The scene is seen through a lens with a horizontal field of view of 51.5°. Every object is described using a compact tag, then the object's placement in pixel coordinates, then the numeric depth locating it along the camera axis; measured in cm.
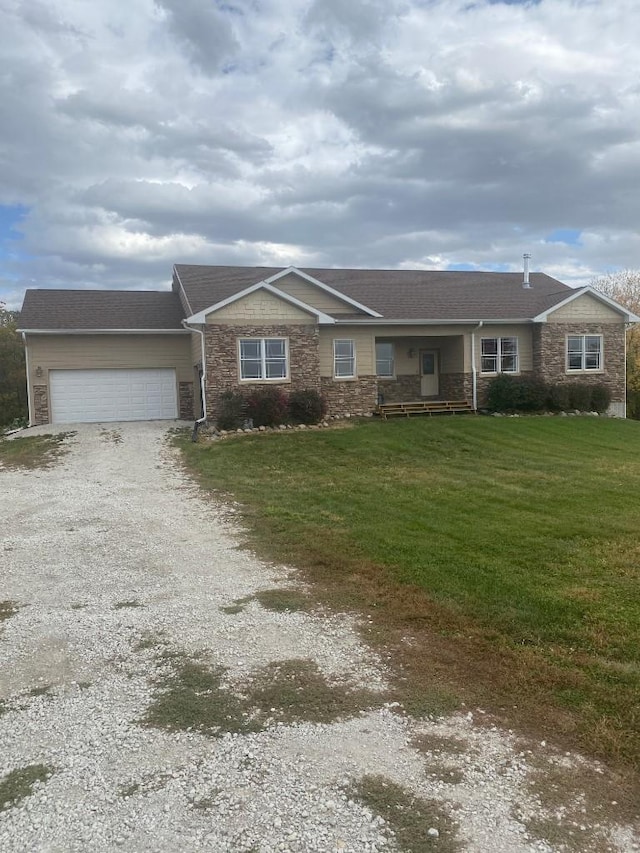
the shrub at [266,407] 1972
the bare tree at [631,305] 3559
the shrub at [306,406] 2038
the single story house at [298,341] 2081
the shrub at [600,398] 2427
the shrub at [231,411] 1942
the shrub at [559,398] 2370
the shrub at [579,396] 2398
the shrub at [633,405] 3512
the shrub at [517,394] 2338
